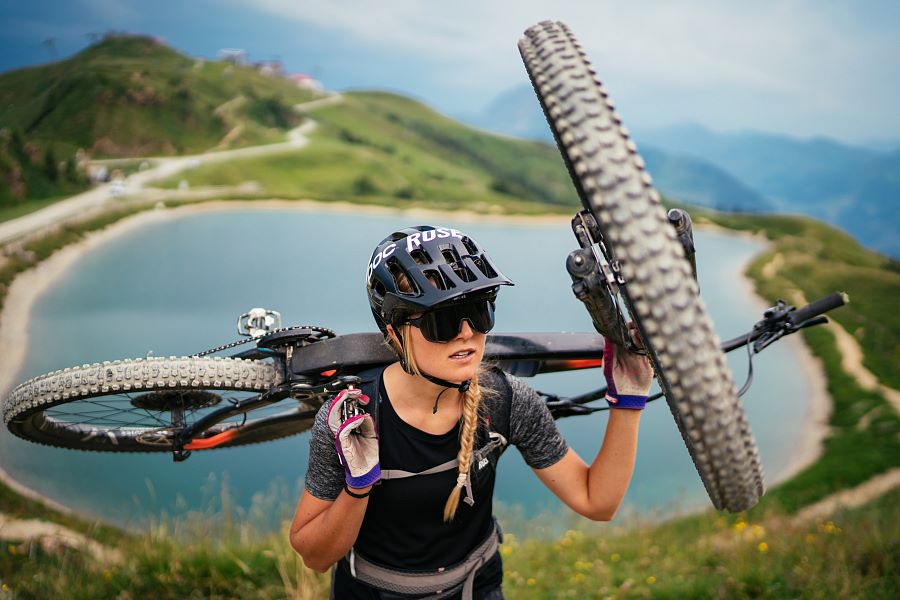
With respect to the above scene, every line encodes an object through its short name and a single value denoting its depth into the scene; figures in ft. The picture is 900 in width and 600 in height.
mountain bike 5.40
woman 7.01
